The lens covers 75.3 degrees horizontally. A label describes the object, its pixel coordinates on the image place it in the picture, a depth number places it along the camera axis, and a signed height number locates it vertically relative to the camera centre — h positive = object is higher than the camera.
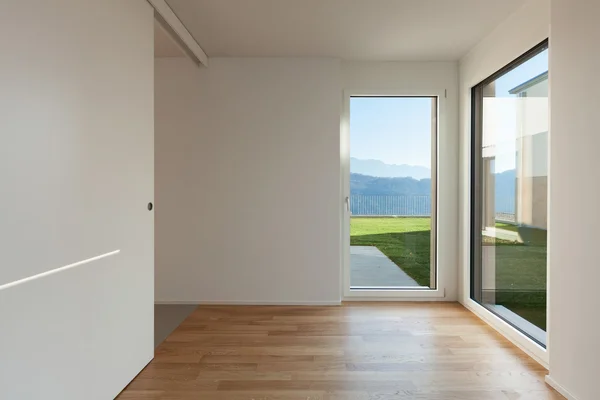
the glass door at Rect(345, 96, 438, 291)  4.41 +0.08
